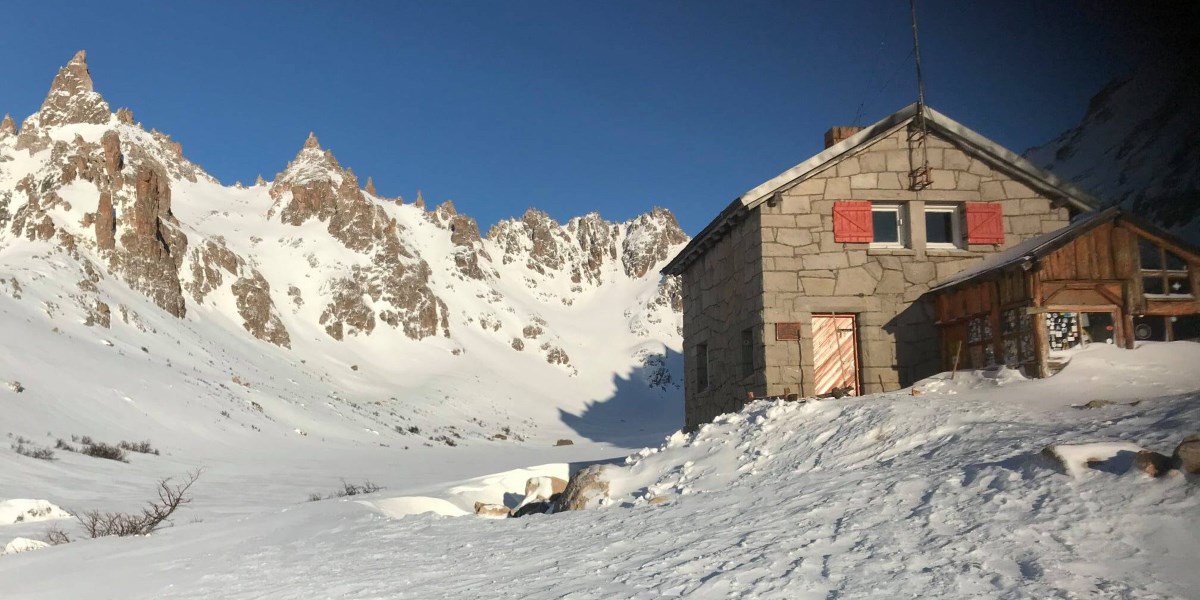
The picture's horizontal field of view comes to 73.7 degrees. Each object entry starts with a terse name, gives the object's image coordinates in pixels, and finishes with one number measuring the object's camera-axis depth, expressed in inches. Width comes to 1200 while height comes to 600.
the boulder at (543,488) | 548.4
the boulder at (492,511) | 488.1
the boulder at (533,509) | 510.3
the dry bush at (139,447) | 922.7
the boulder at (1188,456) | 210.7
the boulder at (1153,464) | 219.6
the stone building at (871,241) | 636.1
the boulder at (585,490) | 434.9
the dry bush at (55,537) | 377.1
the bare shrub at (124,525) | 399.9
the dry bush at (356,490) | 659.6
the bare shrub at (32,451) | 714.2
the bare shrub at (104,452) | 789.2
